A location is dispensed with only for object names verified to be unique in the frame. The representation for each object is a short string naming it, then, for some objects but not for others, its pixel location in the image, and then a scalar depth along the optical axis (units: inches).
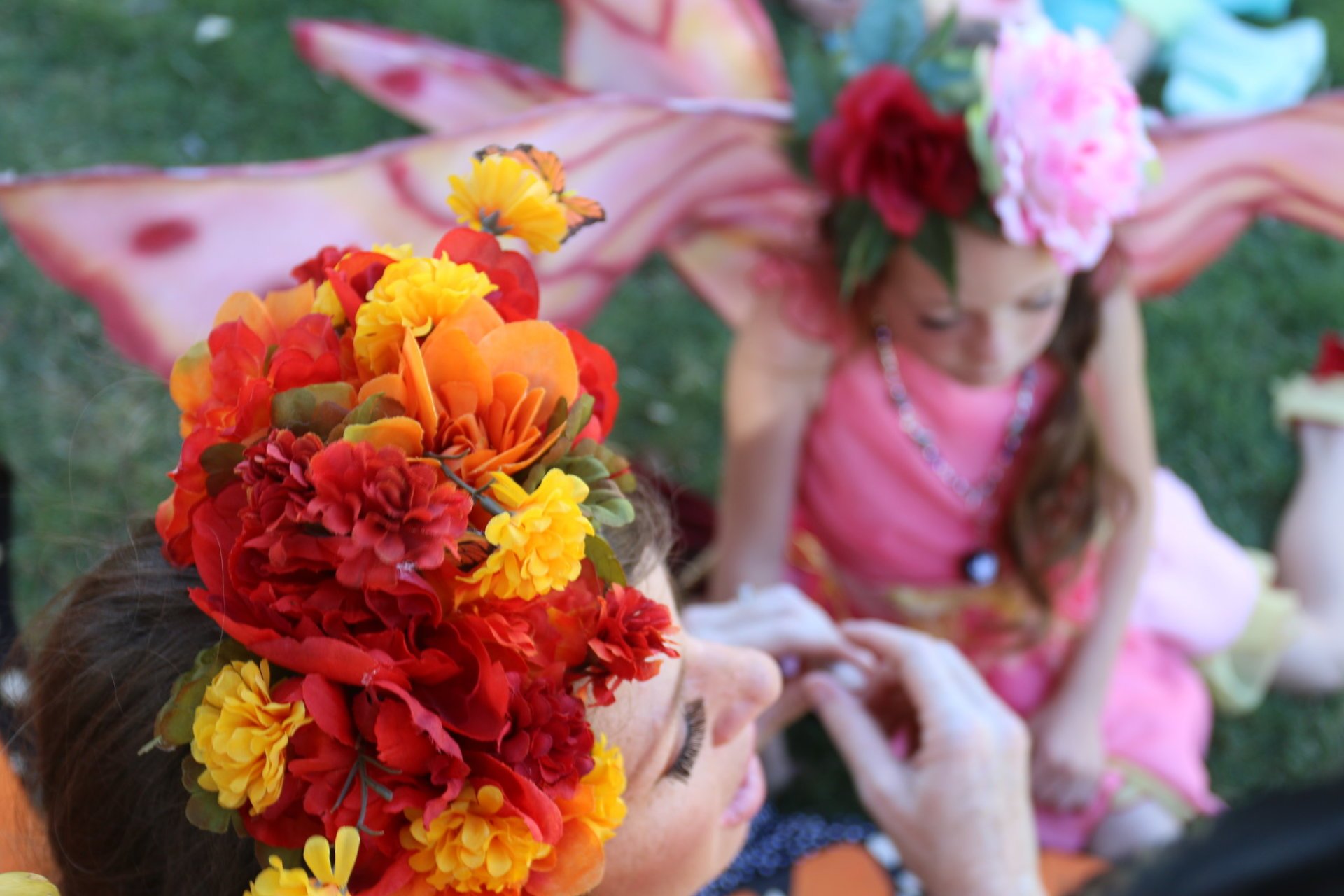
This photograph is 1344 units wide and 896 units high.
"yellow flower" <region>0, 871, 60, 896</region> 34.5
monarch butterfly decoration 41.3
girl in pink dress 82.2
